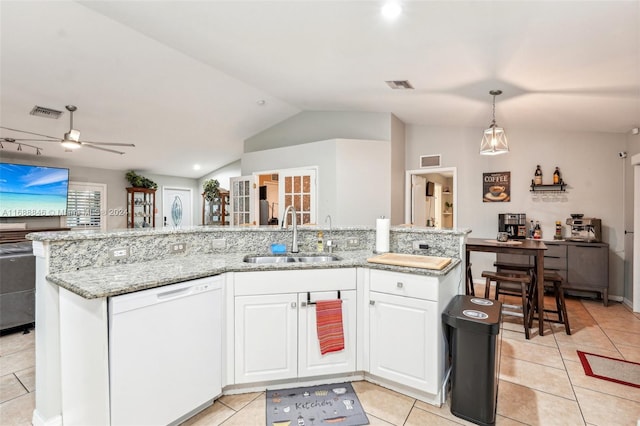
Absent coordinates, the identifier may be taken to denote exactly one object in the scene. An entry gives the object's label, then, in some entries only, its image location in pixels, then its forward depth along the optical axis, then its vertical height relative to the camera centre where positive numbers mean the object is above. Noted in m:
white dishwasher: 1.49 -0.74
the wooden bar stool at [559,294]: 3.14 -0.85
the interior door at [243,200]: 5.94 +0.21
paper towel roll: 2.57 -0.21
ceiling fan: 4.13 +0.97
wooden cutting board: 2.01 -0.34
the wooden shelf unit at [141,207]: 7.85 +0.10
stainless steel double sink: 2.50 -0.38
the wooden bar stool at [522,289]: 3.08 -0.83
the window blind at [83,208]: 6.89 +0.07
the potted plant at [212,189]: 8.43 +0.59
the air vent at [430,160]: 5.35 +0.87
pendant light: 3.38 +0.78
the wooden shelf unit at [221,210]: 8.56 +0.03
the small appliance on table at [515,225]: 4.78 -0.21
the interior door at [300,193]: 5.12 +0.31
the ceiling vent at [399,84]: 3.51 +1.45
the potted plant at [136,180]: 7.78 +0.77
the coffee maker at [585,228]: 4.32 -0.24
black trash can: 1.80 -0.89
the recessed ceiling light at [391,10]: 2.16 +1.42
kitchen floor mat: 1.83 -1.22
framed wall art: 4.95 +0.38
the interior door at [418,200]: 5.43 +0.19
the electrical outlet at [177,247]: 2.31 -0.27
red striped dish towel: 2.09 -0.76
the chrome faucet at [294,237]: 2.58 -0.21
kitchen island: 1.65 -0.59
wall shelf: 4.61 +0.35
